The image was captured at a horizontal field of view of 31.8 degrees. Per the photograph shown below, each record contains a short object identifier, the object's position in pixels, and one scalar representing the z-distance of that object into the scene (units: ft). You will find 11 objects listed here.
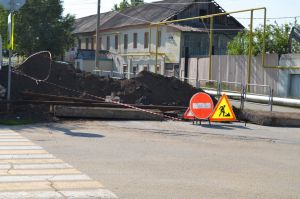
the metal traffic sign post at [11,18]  54.13
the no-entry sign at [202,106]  56.08
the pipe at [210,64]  108.58
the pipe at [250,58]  94.63
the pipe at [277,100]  80.79
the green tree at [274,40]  118.62
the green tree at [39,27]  191.31
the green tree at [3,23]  199.93
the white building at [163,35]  153.17
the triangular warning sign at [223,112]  57.06
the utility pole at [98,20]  139.23
